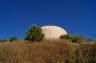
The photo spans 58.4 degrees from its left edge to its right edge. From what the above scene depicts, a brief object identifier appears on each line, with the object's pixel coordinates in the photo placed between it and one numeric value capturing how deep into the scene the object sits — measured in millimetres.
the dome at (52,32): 16146
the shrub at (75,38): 11942
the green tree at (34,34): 10070
